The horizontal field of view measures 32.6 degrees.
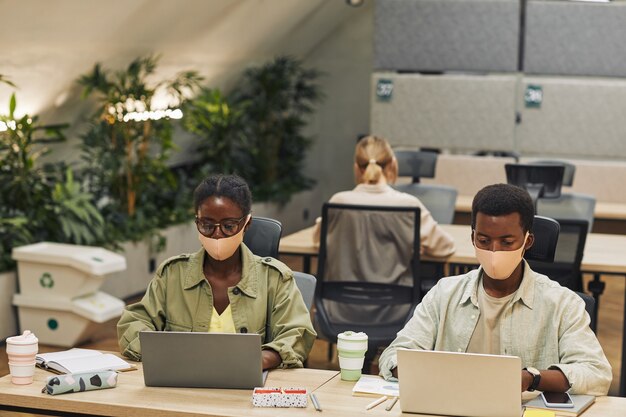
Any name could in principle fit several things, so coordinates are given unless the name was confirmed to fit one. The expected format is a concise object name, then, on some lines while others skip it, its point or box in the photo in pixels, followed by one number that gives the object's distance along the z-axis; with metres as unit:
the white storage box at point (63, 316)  5.36
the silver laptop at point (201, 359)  2.43
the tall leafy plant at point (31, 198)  5.46
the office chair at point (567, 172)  5.66
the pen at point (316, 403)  2.39
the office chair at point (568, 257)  4.01
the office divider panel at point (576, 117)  6.77
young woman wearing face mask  2.75
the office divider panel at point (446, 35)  6.90
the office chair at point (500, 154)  6.96
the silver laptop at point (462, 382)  2.22
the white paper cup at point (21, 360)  2.56
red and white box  2.40
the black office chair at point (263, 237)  3.26
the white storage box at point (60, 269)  5.32
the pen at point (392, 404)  2.37
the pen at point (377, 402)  2.39
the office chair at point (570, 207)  5.25
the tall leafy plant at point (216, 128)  7.53
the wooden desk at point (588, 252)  4.20
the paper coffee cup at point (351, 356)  2.62
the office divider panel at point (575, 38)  6.72
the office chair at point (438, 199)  5.31
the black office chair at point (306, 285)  3.06
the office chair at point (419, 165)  5.66
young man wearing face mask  2.48
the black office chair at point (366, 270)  3.98
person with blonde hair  4.18
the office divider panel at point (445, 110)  6.93
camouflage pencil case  2.48
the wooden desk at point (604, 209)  5.94
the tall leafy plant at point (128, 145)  6.27
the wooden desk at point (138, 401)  2.37
